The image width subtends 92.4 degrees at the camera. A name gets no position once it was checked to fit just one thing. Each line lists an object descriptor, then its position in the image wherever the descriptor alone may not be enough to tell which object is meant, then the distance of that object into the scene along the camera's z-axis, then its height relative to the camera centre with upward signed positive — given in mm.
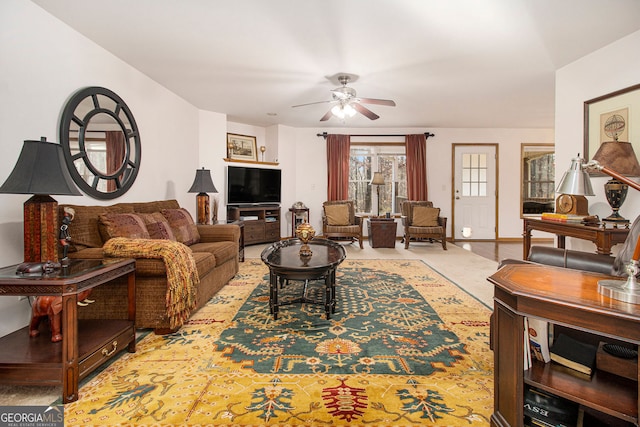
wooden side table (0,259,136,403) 1532 -760
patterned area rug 1474 -968
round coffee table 2455 -469
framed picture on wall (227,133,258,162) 6449 +1341
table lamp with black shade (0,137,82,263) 1705 +118
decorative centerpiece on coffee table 2952 -242
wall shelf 6078 +983
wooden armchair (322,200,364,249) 5891 -240
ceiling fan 3914 +1413
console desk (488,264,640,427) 1006 -433
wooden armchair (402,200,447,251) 5816 -264
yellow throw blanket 2244 -400
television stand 5996 -230
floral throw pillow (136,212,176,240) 2963 -169
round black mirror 2781 +684
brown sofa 2268 -531
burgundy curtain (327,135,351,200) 6941 +1002
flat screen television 6031 +486
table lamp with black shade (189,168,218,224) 4505 +283
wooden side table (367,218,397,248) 5984 -467
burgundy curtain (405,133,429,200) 6895 +990
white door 7031 +391
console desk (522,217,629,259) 2520 -201
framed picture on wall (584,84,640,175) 2933 +919
